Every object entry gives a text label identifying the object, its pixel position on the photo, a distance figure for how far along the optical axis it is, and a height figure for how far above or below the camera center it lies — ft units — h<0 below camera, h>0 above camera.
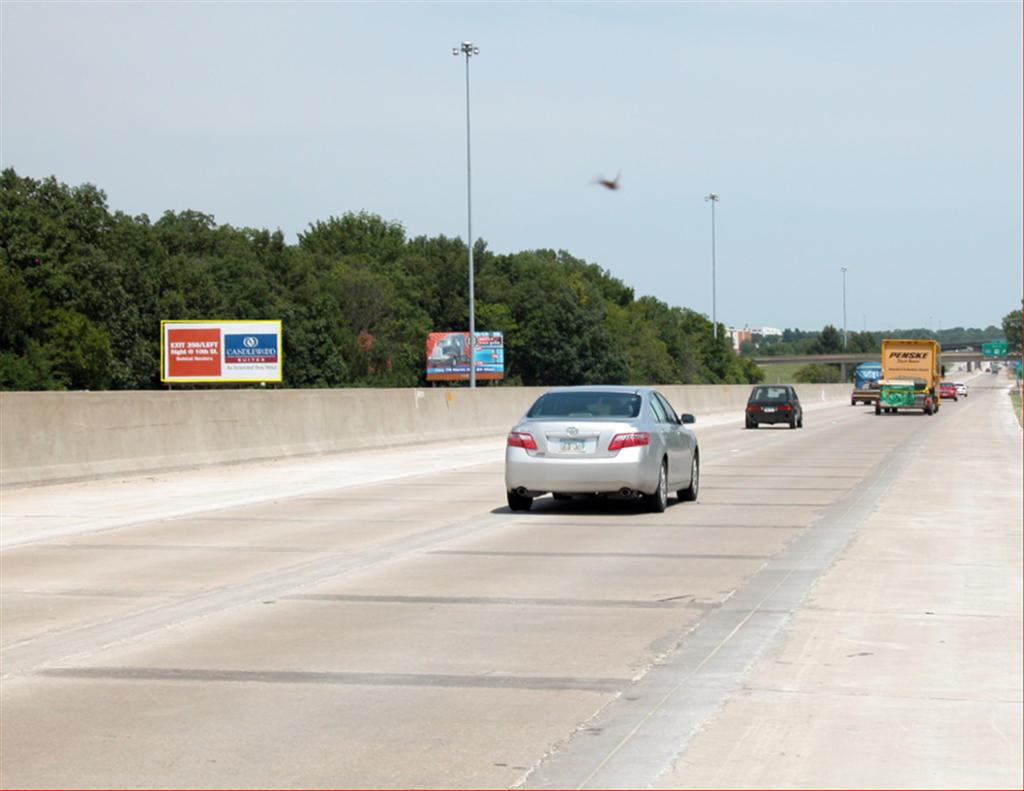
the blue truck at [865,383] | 300.67 -4.92
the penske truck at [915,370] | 224.53 -1.90
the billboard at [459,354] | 356.59 +1.24
